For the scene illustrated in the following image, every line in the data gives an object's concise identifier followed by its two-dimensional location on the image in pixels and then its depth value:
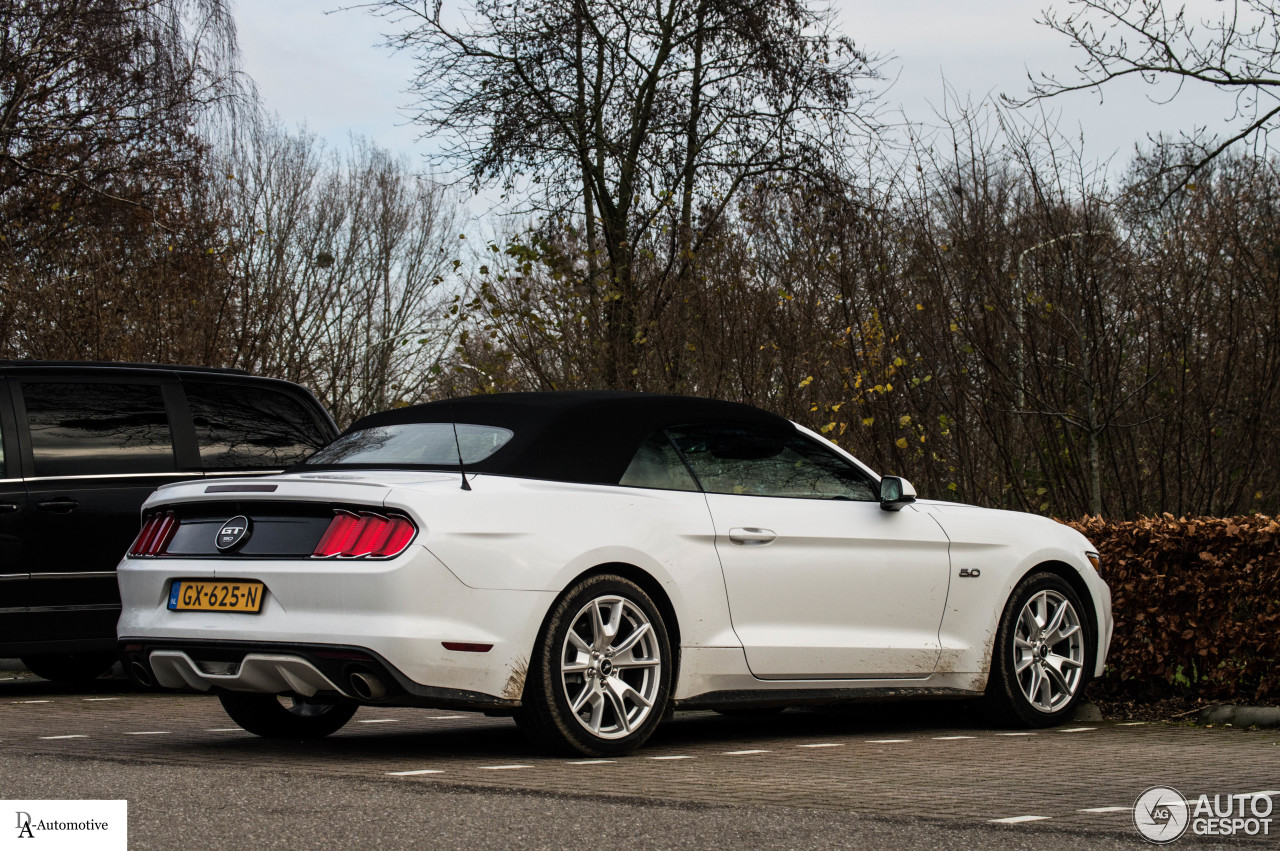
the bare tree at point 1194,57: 10.77
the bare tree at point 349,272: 32.03
